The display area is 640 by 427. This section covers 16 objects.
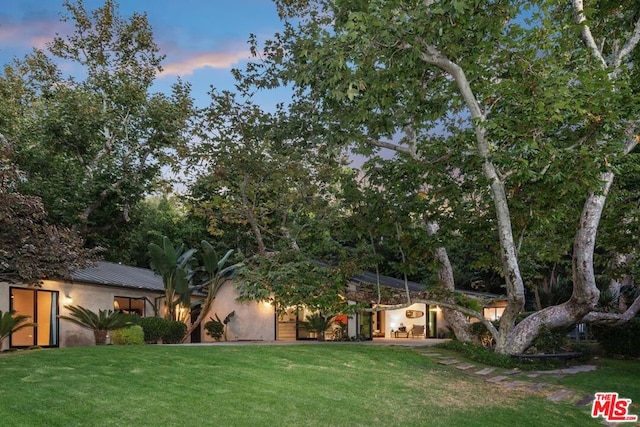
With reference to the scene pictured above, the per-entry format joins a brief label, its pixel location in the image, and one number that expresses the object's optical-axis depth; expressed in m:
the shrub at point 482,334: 19.36
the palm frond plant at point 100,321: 18.06
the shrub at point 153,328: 19.91
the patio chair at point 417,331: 29.80
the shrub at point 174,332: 20.70
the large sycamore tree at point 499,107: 12.68
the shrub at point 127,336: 17.55
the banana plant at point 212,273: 23.05
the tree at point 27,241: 11.39
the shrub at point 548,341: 16.42
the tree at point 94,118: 28.20
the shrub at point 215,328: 25.19
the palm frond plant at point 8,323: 14.19
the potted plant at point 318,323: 24.92
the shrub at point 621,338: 19.55
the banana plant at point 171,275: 21.83
